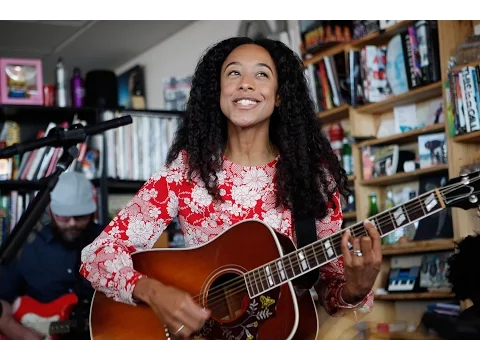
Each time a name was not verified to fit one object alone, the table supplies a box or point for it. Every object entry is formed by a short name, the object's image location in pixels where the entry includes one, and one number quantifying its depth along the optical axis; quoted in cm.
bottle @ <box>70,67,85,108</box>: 453
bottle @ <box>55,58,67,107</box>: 438
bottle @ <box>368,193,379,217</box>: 385
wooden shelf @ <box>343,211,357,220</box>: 393
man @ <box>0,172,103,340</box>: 374
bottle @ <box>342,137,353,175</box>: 401
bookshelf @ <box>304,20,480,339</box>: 326
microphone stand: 187
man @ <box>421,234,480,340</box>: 227
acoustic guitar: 160
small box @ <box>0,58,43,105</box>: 421
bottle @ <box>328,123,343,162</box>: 413
